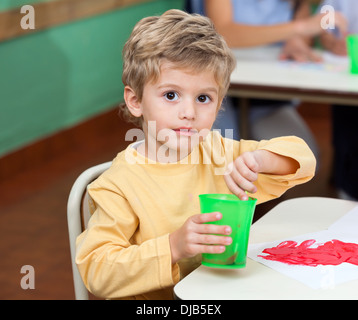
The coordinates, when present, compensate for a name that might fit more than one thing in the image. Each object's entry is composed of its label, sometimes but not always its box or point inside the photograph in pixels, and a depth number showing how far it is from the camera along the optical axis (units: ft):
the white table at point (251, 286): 3.56
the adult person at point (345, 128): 10.00
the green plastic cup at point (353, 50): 8.62
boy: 3.78
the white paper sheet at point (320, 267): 3.71
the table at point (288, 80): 8.27
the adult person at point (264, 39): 9.50
